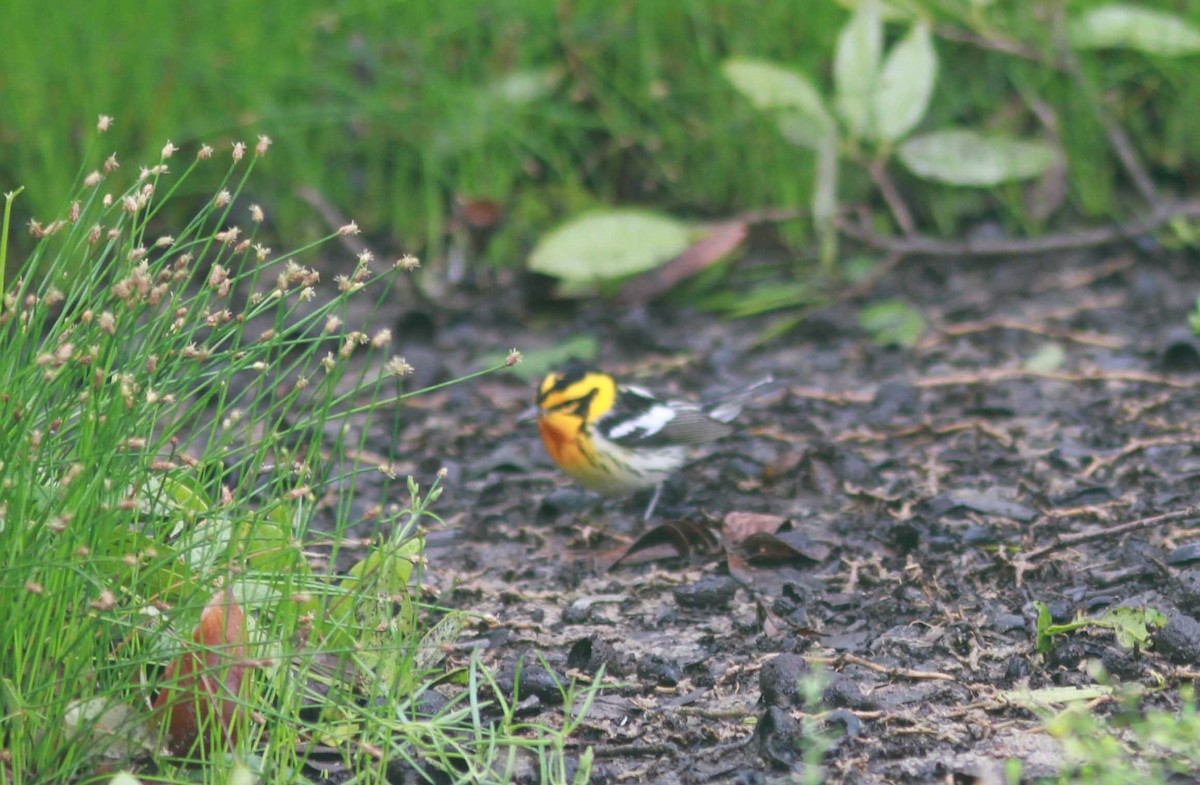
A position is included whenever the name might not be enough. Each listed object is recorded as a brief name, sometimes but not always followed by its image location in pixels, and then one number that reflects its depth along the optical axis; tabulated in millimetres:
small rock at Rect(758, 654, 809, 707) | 5930
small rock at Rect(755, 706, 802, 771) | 5520
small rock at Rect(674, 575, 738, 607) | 7289
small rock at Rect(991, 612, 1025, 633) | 6480
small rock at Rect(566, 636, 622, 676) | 6414
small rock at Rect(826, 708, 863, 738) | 5637
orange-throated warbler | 9070
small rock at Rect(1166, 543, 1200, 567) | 6859
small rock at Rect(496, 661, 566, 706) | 6145
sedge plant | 4906
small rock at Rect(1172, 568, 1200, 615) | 6301
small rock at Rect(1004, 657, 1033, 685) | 6016
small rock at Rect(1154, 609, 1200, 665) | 5898
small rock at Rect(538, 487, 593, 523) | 9156
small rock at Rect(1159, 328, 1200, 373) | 10258
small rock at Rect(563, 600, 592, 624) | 7203
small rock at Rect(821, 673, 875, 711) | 5887
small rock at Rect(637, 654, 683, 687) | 6316
